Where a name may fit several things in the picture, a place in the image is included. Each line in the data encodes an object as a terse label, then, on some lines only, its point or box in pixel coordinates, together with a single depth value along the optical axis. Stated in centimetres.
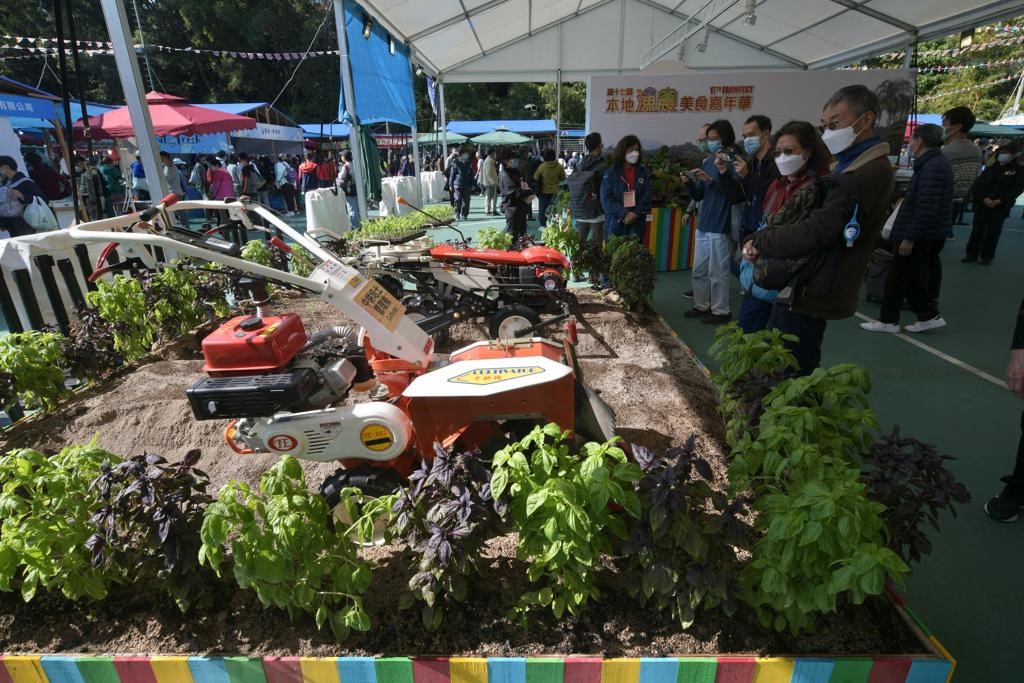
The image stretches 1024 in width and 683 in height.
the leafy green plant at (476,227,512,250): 632
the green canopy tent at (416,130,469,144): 2486
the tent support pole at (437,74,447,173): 1382
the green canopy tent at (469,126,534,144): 2448
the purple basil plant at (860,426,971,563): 174
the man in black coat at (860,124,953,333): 466
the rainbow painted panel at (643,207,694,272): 780
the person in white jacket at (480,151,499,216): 1541
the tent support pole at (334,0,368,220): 742
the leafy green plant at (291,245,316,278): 293
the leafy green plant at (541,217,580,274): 668
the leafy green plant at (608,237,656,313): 545
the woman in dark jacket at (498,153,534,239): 946
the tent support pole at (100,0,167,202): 439
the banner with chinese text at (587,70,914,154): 841
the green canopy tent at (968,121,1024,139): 1803
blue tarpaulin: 777
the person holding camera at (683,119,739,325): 494
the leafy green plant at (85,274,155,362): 414
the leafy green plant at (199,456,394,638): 173
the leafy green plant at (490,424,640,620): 173
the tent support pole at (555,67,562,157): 1380
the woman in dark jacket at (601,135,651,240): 616
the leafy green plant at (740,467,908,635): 151
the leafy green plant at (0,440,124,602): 183
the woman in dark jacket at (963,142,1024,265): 784
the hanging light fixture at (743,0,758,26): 711
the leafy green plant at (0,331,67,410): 335
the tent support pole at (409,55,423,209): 1286
